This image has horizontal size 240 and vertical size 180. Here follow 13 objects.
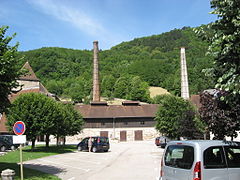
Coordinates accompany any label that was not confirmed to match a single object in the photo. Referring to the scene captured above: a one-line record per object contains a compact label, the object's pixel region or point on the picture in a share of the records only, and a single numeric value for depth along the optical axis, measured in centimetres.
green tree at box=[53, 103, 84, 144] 2967
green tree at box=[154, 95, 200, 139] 2692
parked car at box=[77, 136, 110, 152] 2730
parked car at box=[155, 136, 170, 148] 3294
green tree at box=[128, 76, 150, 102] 11094
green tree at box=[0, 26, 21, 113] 1157
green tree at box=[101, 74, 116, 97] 12812
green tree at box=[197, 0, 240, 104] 648
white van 649
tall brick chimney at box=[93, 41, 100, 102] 7012
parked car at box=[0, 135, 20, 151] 2836
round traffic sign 1024
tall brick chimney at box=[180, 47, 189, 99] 6156
